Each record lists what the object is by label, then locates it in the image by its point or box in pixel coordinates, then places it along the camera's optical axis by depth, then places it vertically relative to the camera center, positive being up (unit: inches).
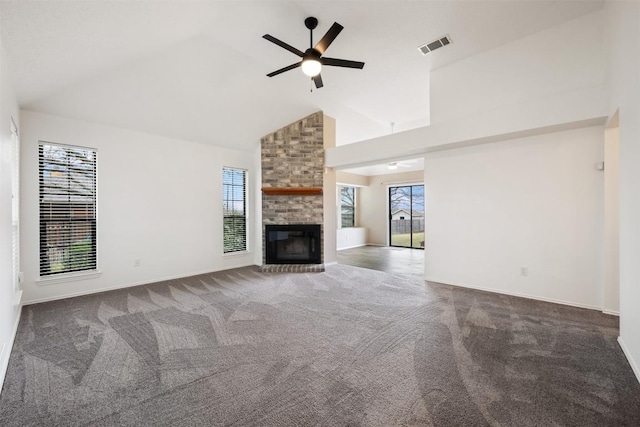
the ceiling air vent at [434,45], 151.6 +95.1
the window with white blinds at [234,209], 245.4 +3.2
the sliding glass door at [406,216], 390.6 -6.3
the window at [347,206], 408.5 +8.4
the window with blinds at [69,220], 157.2 -4.2
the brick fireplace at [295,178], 242.5 +30.5
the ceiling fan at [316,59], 119.0 +71.2
